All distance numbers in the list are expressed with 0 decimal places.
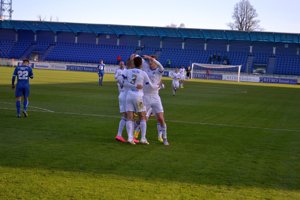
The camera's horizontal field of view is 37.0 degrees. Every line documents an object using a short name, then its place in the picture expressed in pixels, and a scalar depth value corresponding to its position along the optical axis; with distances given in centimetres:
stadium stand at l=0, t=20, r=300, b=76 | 7531
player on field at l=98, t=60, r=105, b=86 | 3838
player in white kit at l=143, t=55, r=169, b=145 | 1182
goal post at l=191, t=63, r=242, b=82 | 6875
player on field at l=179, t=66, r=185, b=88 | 3975
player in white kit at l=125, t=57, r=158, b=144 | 1139
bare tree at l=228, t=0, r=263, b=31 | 10269
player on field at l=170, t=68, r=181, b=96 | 3221
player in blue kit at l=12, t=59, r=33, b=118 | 1596
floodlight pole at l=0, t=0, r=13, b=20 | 9110
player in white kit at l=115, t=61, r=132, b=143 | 1177
